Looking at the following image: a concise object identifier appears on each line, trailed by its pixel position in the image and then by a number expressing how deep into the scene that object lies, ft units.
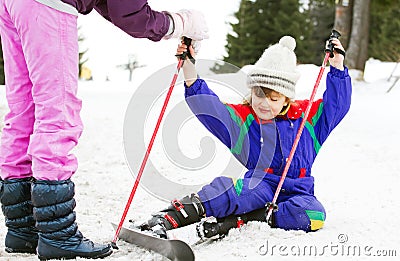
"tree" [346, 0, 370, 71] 29.30
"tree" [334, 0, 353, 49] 30.14
